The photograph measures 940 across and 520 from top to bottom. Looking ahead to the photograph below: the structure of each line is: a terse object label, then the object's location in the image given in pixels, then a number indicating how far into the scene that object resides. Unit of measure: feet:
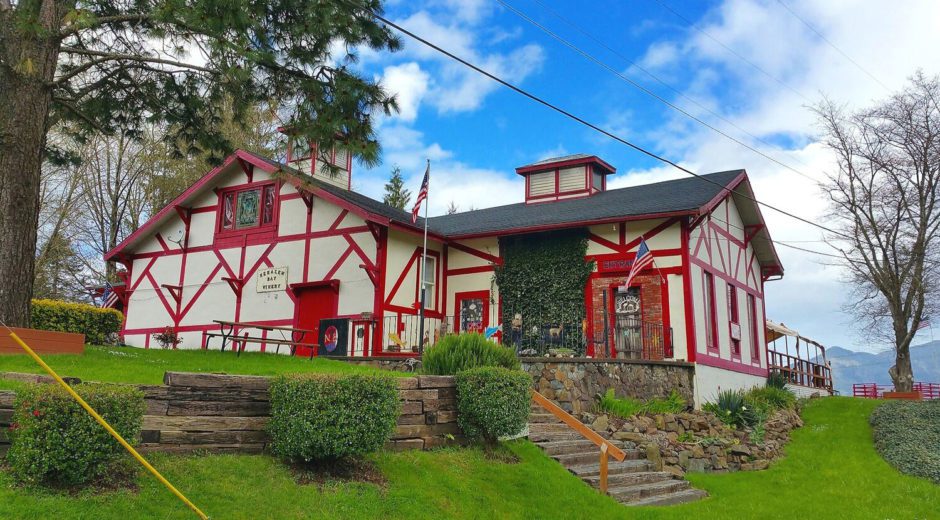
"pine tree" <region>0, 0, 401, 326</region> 32.14
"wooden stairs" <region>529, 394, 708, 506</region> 33.60
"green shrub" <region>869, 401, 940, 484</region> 41.22
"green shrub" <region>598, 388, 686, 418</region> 44.93
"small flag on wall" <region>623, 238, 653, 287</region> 53.42
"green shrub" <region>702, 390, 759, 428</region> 49.93
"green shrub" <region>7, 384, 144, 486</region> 19.10
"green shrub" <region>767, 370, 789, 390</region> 68.54
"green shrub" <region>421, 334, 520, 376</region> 35.14
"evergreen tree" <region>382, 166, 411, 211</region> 142.61
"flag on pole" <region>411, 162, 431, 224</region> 53.57
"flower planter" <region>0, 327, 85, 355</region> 32.73
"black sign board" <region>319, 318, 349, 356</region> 58.90
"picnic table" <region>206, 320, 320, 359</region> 43.98
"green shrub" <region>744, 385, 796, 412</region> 58.54
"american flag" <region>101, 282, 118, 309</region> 82.04
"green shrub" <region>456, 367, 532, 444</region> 31.96
